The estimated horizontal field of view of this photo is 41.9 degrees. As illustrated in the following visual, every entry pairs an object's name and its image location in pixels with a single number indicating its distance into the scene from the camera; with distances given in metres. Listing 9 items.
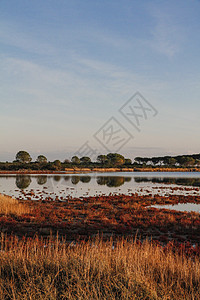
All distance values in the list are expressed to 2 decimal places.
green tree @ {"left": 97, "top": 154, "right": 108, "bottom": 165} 160.18
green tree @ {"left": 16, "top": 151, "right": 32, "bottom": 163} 130.05
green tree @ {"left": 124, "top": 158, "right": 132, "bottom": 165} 163.31
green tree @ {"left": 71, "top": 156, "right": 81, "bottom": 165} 151.00
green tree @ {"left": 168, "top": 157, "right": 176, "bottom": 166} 164.77
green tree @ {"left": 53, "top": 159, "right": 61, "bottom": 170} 103.56
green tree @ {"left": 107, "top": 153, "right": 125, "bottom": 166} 153.68
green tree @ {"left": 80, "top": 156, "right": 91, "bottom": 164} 165.75
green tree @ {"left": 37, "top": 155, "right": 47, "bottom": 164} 130.24
